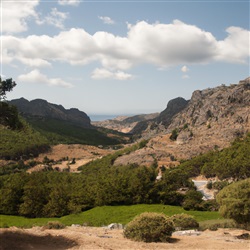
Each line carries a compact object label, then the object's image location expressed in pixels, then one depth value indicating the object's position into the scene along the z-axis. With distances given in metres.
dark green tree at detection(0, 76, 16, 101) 25.69
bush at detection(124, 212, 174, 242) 22.47
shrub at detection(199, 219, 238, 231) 31.25
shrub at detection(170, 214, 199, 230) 31.78
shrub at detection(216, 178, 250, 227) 27.78
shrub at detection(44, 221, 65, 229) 28.19
